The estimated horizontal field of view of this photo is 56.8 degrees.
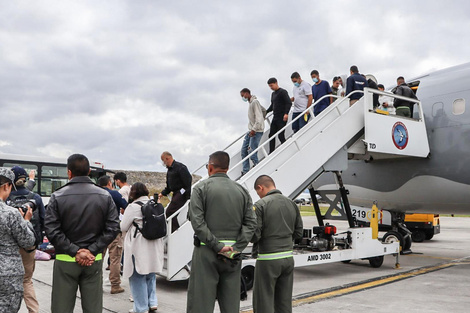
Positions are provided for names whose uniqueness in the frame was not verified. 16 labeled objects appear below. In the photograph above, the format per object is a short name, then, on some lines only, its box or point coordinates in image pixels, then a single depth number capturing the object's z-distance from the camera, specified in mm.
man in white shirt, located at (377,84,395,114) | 9141
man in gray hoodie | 8523
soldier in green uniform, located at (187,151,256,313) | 3963
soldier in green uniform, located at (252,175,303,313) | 4387
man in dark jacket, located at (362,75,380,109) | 9055
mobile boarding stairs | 7473
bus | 16234
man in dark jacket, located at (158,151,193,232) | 7066
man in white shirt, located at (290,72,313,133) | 8930
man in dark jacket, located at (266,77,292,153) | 8641
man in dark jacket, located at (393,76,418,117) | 9155
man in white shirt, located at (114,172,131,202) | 7655
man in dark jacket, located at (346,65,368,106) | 8938
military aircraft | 8672
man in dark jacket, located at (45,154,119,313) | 3711
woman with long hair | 5465
